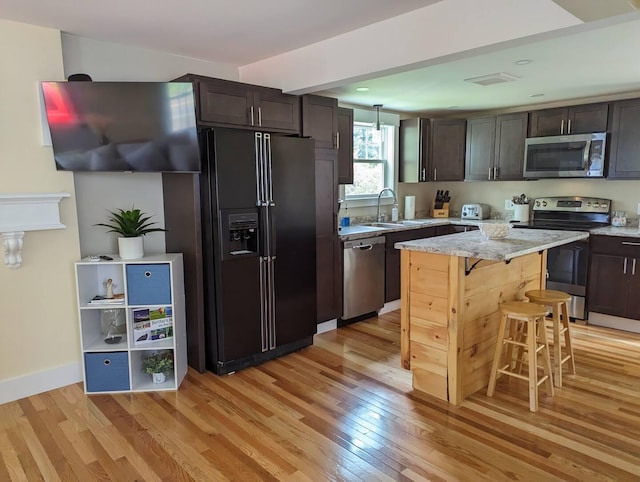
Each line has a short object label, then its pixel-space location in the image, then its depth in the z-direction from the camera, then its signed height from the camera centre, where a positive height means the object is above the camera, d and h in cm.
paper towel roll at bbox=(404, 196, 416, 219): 562 -27
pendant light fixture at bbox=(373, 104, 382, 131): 509 +86
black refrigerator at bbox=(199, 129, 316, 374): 313 -44
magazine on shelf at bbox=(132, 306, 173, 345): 306 -95
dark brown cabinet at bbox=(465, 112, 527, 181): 500 +44
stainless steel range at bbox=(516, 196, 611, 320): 435 -44
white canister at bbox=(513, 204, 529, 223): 511 -33
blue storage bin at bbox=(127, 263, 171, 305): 297 -65
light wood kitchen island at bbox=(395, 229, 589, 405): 272 -79
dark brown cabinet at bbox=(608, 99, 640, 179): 425 +43
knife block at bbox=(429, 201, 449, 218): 587 -35
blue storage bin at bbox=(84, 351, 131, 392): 297 -124
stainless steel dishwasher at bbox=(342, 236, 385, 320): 425 -90
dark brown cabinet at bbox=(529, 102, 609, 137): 442 +68
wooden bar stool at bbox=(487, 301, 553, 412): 269 -103
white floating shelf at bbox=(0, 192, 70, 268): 268 -18
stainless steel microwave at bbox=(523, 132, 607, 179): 444 +30
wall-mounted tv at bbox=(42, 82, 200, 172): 275 +40
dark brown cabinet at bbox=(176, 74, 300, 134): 310 +62
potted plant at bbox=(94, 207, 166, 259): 298 -31
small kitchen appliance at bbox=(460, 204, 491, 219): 545 -32
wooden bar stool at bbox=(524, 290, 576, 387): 297 -93
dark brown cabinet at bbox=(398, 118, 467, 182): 541 +46
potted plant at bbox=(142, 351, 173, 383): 305 -123
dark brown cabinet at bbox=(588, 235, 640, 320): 405 -87
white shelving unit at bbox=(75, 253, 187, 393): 297 -96
